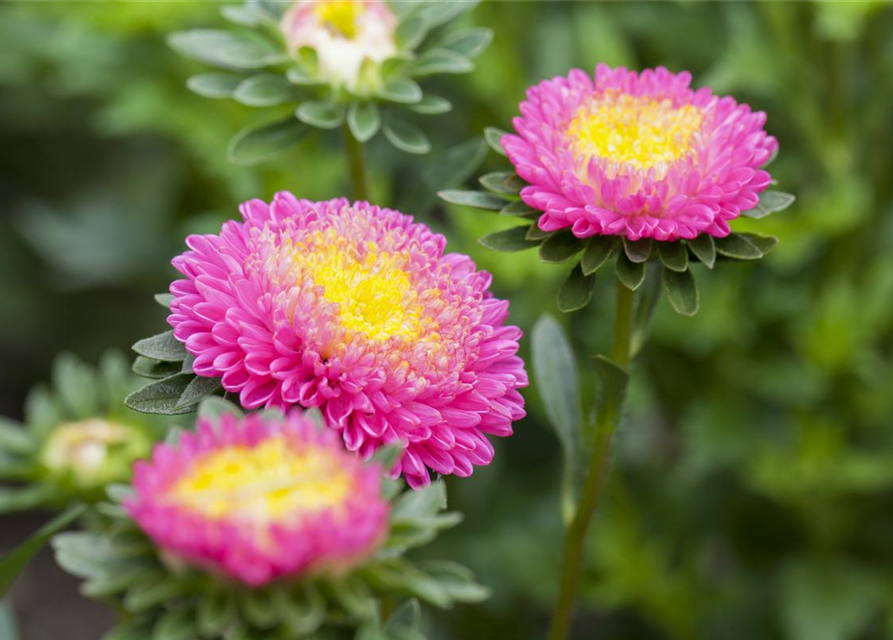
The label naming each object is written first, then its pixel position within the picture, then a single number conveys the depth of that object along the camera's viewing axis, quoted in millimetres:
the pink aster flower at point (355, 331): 583
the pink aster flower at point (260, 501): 531
